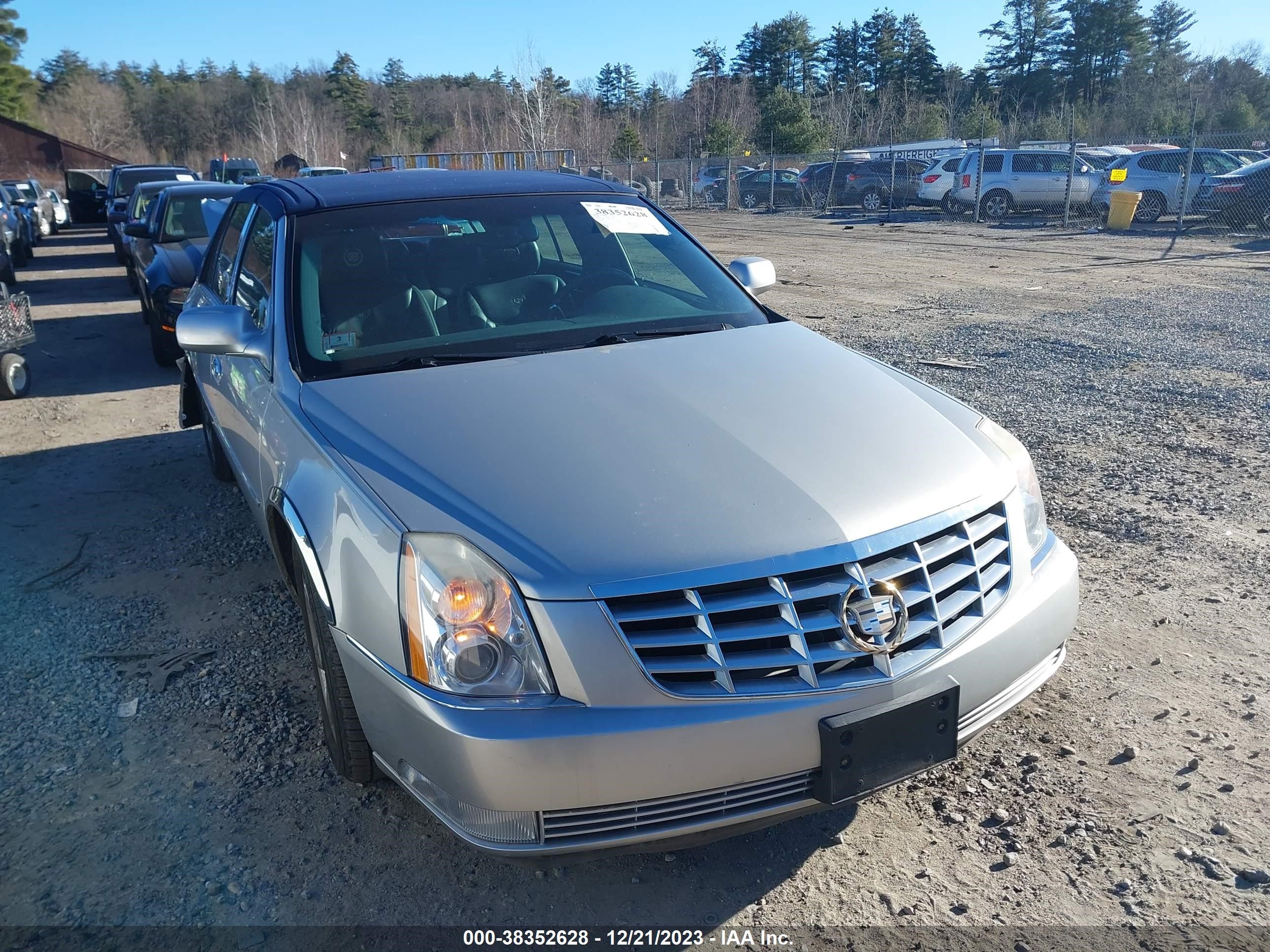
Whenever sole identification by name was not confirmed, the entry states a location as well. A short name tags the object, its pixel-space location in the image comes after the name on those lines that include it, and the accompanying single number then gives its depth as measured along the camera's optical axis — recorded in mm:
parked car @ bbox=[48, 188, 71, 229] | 28234
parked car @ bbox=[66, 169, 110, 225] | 30000
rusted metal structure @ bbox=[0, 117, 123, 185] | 52688
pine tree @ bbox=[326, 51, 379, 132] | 82188
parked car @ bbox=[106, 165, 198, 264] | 19078
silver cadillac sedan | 2123
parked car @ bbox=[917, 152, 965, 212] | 26297
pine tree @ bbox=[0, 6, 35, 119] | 67875
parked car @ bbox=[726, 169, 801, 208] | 32750
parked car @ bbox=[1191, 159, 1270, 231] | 18703
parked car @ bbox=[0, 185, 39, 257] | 19016
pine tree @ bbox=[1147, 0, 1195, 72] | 62969
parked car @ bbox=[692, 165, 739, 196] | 35625
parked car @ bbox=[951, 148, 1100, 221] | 23344
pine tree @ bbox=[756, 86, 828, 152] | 47469
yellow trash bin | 20484
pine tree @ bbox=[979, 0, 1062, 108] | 65625
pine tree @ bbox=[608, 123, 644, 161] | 48656
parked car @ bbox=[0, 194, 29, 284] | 15141
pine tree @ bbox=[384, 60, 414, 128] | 83125
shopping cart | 7863
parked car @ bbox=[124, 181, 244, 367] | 8094
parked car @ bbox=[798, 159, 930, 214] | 29234
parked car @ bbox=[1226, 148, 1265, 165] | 22031
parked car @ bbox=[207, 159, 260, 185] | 29808
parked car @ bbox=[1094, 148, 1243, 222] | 21219
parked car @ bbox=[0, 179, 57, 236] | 24488
